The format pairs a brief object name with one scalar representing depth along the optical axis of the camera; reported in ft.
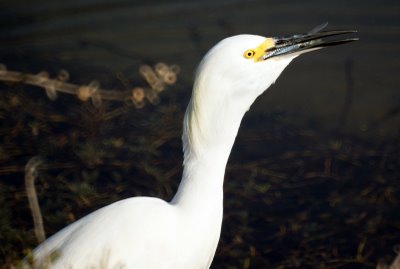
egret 21.09
